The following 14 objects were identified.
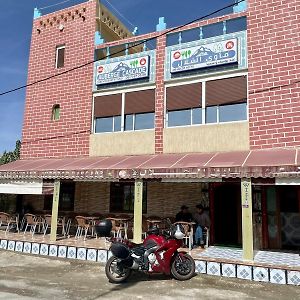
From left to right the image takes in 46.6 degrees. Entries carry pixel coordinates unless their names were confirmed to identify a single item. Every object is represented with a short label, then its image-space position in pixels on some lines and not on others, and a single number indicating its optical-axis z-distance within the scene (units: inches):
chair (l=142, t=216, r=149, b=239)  486.1
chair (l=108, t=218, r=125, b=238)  492.7
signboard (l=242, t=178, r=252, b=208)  383.2
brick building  456.4
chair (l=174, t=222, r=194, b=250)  439.5
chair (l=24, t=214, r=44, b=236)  547.8
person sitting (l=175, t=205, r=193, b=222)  501.4
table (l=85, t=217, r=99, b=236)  533.9
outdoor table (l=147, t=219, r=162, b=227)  487.4
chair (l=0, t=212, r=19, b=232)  563.8
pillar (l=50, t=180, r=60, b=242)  498.3
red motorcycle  326.6
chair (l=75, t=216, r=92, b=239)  517.0
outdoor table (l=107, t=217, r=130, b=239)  503.9
